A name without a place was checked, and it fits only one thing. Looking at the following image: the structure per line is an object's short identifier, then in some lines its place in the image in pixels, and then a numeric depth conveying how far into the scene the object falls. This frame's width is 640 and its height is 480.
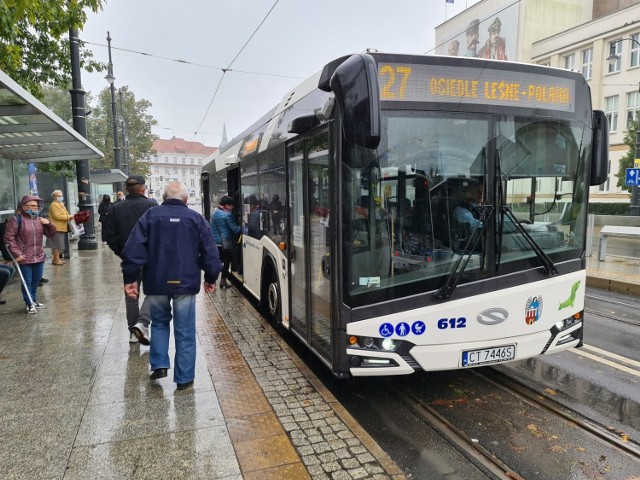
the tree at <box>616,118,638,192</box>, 27.48
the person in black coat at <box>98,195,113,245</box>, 18.59
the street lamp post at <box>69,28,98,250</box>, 14.00
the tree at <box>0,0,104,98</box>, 7.60
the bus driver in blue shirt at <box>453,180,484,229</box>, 3.99
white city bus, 3.87
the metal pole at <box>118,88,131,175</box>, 34.55
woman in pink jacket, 7.11
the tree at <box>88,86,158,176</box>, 46.22
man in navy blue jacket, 4.31
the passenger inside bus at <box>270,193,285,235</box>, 5.85
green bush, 29.11
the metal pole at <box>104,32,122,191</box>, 25.64
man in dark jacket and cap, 5.66
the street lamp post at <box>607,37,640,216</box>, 17.77
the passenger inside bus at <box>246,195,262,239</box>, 7.18
